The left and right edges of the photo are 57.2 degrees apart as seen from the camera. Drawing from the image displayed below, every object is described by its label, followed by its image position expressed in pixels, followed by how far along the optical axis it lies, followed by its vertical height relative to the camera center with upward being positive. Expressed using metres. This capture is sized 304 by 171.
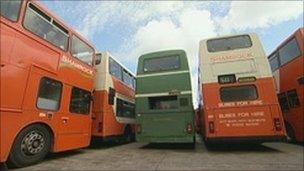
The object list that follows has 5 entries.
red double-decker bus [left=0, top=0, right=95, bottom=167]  5.38 +1.50
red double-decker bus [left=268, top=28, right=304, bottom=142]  9.34 +2.43
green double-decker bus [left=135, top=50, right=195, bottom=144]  9.14 +1.67
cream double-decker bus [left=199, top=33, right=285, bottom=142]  8.14 +1.72
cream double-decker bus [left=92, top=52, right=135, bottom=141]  9.81 +1.88
